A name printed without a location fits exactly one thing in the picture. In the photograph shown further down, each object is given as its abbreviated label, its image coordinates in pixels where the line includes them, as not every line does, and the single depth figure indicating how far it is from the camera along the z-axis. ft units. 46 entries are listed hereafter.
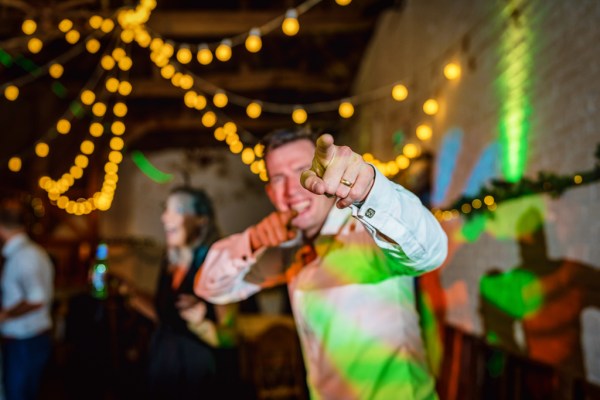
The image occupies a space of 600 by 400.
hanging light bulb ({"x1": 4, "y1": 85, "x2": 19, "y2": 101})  17.20
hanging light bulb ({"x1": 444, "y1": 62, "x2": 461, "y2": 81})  11.01
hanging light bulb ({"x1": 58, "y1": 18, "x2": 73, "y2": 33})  13.70
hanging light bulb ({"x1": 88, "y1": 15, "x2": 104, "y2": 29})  13.81
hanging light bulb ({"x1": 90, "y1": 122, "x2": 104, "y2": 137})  20.56
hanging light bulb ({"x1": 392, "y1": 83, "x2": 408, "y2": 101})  12.55
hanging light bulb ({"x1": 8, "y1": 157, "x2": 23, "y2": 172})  21.59
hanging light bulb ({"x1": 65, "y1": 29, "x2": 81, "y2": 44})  14.96
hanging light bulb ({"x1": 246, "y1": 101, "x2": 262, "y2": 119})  18.54
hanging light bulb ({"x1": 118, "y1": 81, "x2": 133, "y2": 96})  18.43
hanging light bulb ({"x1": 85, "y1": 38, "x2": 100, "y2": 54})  15.43
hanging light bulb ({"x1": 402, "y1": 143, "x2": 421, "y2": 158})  13.71
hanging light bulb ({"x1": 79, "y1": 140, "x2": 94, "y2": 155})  25.46
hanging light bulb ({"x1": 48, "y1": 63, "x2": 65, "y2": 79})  16.25
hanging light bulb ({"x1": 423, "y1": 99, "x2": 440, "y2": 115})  12.43
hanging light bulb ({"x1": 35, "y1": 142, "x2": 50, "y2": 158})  22.00
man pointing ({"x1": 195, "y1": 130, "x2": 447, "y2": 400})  3.45
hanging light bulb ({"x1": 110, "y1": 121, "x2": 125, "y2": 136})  25.72
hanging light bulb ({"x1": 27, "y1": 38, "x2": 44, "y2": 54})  14.52
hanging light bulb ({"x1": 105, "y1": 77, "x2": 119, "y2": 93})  17.70
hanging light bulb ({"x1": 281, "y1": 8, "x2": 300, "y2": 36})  11.40
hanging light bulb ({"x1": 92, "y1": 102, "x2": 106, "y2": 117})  21.73
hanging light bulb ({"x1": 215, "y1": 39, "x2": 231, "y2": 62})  12.67
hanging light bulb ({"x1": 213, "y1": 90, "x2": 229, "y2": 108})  17.31
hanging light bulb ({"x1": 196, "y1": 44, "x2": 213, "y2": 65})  13.16
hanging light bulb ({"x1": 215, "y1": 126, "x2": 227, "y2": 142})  26.83
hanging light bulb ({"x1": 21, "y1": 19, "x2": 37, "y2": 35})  14.03
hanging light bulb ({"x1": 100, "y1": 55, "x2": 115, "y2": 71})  16.10
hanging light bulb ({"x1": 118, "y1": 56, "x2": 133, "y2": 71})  15.87
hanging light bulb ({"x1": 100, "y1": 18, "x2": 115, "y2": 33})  13.79
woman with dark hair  8.93
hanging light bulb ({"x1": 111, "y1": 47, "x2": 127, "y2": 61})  16.01
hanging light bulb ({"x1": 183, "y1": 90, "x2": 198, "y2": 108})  18.88
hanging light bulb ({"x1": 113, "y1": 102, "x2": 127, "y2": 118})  22.41
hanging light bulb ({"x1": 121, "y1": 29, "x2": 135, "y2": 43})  14.51
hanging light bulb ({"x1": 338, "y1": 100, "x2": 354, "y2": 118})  15.96
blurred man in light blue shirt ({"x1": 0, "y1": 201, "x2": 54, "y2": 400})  9.98
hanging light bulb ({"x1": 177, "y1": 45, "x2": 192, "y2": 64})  13.80
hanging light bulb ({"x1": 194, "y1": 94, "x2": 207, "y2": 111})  18.83
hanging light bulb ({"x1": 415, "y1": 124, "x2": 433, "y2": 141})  13.06
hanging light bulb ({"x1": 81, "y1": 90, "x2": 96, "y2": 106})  17.48
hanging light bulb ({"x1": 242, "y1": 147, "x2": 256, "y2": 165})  24.27
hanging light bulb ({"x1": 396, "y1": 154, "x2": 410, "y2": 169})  14.11
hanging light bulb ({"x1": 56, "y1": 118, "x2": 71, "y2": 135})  21.34
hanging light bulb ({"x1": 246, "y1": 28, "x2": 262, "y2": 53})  12.16
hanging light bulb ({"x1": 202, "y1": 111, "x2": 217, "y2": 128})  21.81
